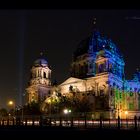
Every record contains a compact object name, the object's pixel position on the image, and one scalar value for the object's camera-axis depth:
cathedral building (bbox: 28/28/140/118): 71.31
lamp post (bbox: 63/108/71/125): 67.02
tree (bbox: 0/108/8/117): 89.57
